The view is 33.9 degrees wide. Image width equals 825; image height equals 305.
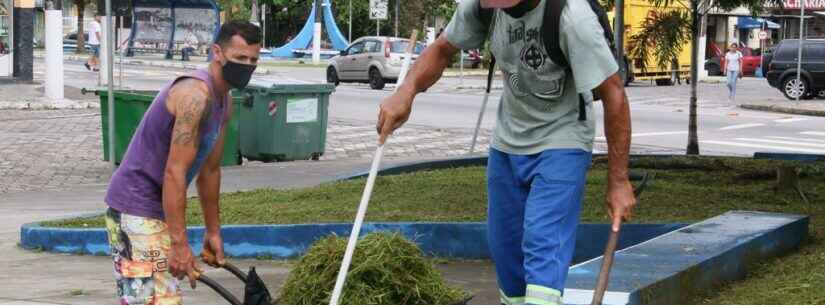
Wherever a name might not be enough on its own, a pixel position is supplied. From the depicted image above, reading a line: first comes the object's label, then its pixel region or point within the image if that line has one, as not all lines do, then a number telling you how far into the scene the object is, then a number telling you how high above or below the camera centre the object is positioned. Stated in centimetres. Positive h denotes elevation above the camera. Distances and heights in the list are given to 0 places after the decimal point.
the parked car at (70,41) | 6899 -25
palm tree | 1373 +11
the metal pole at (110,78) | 1339 -42
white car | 3625 -60
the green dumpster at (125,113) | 1496 -84
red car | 5384 -80
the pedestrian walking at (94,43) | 3897 -20
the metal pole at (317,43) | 5344 -15
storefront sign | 5605 +175
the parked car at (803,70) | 3381 -65
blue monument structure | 5928 -3
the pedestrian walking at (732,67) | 3303 -56
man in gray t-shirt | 464 -32
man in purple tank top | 508 -50
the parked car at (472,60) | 5084 -75
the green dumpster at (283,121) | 1622 -100
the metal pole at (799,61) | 3160 -38
